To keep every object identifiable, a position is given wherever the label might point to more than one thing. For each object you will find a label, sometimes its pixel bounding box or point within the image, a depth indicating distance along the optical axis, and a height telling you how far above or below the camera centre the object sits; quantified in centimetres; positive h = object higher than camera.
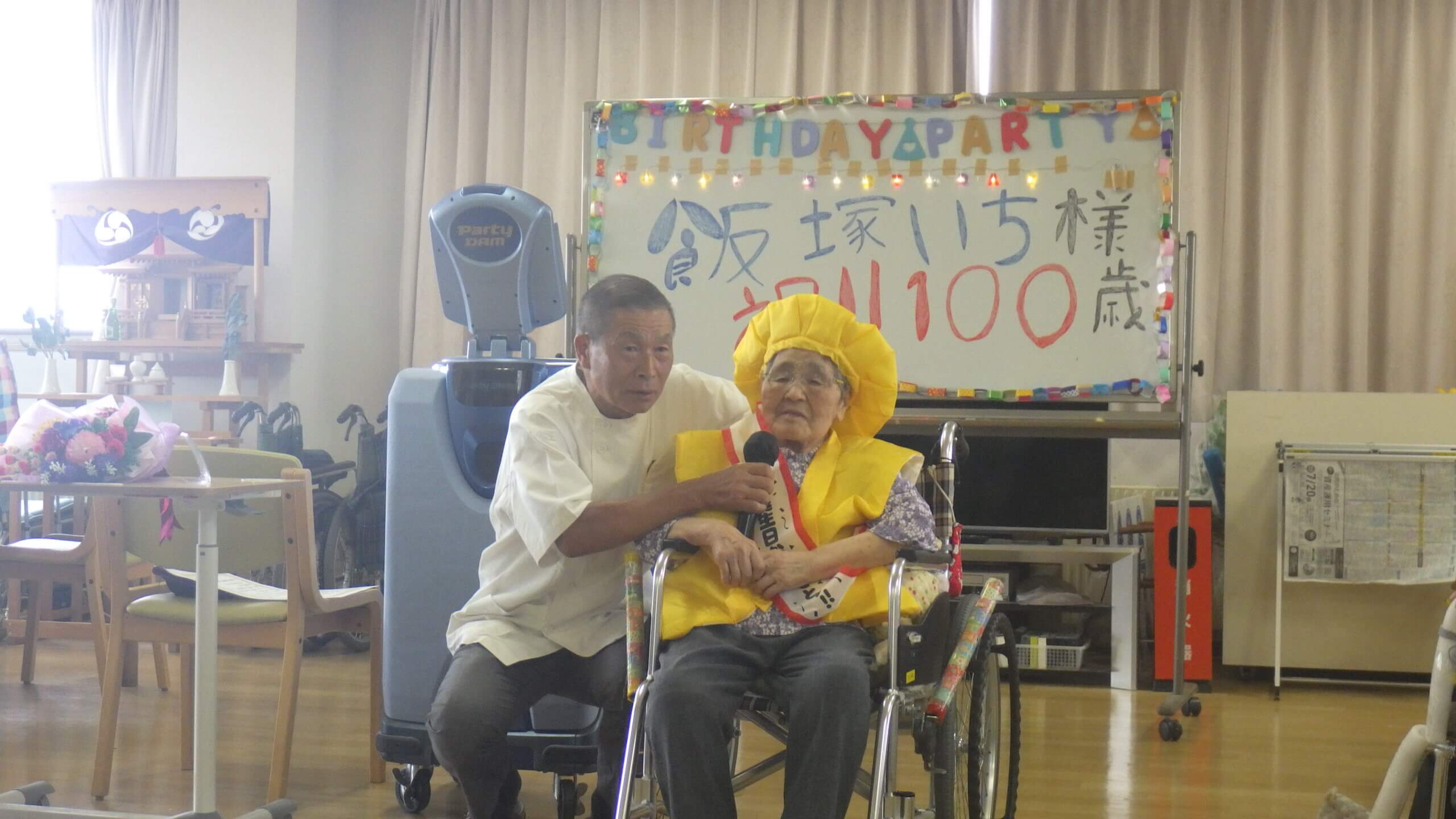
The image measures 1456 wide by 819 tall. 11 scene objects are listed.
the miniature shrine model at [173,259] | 471 +54
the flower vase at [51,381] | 476 +6
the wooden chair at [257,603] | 259 -43
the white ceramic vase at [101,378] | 483 +8
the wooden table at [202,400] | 464 +0
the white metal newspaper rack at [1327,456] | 373 -7
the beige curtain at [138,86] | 520 +130
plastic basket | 396 -74
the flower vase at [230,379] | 464 +8
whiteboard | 343 +55
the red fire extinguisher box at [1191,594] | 389 -52
